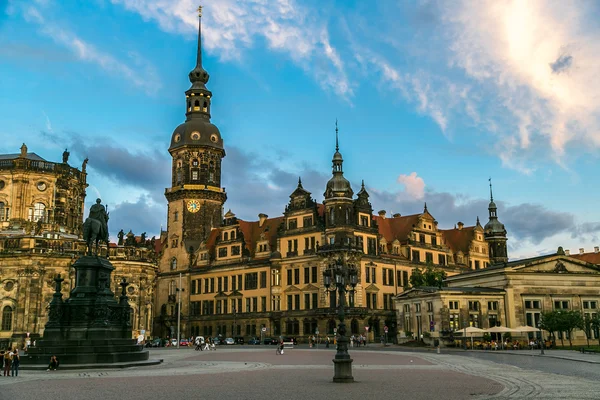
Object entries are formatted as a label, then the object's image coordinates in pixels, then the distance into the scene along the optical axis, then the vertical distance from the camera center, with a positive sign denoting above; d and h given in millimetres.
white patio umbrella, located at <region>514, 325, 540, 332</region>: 67188 +409
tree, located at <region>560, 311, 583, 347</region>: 63719 +1183
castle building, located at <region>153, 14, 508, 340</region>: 88750 +12243
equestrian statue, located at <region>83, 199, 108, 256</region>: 42219 +6938
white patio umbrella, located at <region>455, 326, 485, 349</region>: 63438 +249
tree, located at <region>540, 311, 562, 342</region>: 63969 +1072
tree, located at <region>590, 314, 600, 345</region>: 62347 +766
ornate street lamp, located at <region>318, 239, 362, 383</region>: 26984 -82
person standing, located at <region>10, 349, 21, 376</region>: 31531 -1233
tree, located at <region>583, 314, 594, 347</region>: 66881 +738
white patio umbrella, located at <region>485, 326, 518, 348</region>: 64225 +408
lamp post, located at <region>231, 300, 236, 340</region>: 98712 +1169
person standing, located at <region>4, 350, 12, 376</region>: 31734 -1148
